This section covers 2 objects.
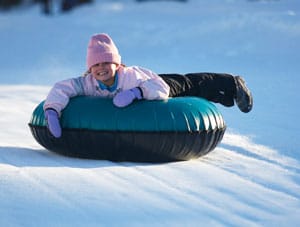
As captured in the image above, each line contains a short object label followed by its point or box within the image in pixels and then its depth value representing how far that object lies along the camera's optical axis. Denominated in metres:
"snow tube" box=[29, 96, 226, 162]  10.76
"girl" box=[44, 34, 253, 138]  11.01
